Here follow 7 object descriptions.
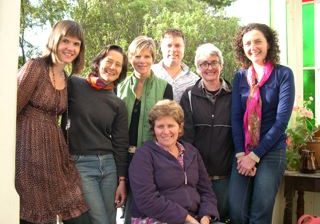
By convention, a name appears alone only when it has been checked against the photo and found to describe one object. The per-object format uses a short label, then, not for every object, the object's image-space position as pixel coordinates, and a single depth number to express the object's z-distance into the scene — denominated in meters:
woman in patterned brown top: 1.73
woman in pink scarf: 2.31
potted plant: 3.04
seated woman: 2.05
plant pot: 3.08
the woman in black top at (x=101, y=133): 2.06
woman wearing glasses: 2.43
